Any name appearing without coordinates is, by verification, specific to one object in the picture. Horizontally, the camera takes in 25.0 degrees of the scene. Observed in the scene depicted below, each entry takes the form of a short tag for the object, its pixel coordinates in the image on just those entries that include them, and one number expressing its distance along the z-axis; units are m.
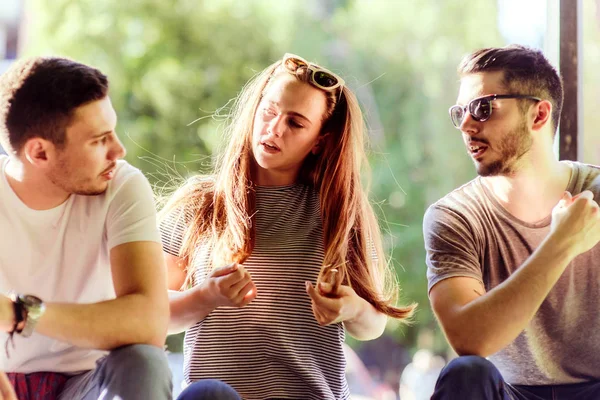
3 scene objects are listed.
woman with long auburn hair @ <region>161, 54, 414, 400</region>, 2.42
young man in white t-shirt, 2.29
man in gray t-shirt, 2.34
